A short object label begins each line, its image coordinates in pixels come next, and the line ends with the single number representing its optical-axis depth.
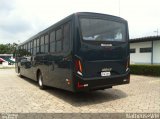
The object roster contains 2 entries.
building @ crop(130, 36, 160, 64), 13.14
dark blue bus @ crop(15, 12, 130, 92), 4.08
